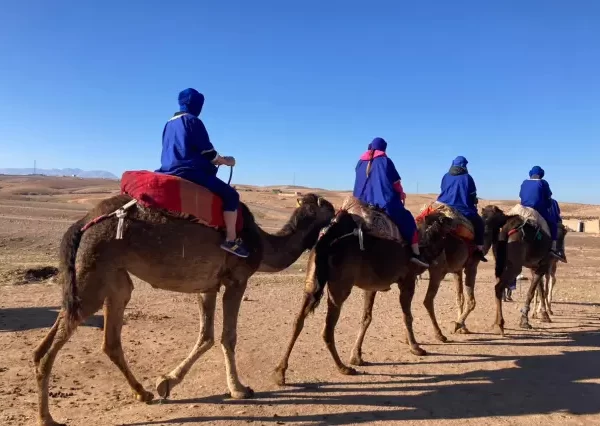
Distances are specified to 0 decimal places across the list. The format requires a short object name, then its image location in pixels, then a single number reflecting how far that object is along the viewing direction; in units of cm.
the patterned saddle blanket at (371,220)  771
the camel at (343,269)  720
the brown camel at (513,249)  1105
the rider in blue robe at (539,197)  1174
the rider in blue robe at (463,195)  1038
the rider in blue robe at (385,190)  818
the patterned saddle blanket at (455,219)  989
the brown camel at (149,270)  533
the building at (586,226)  4484
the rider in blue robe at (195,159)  603
